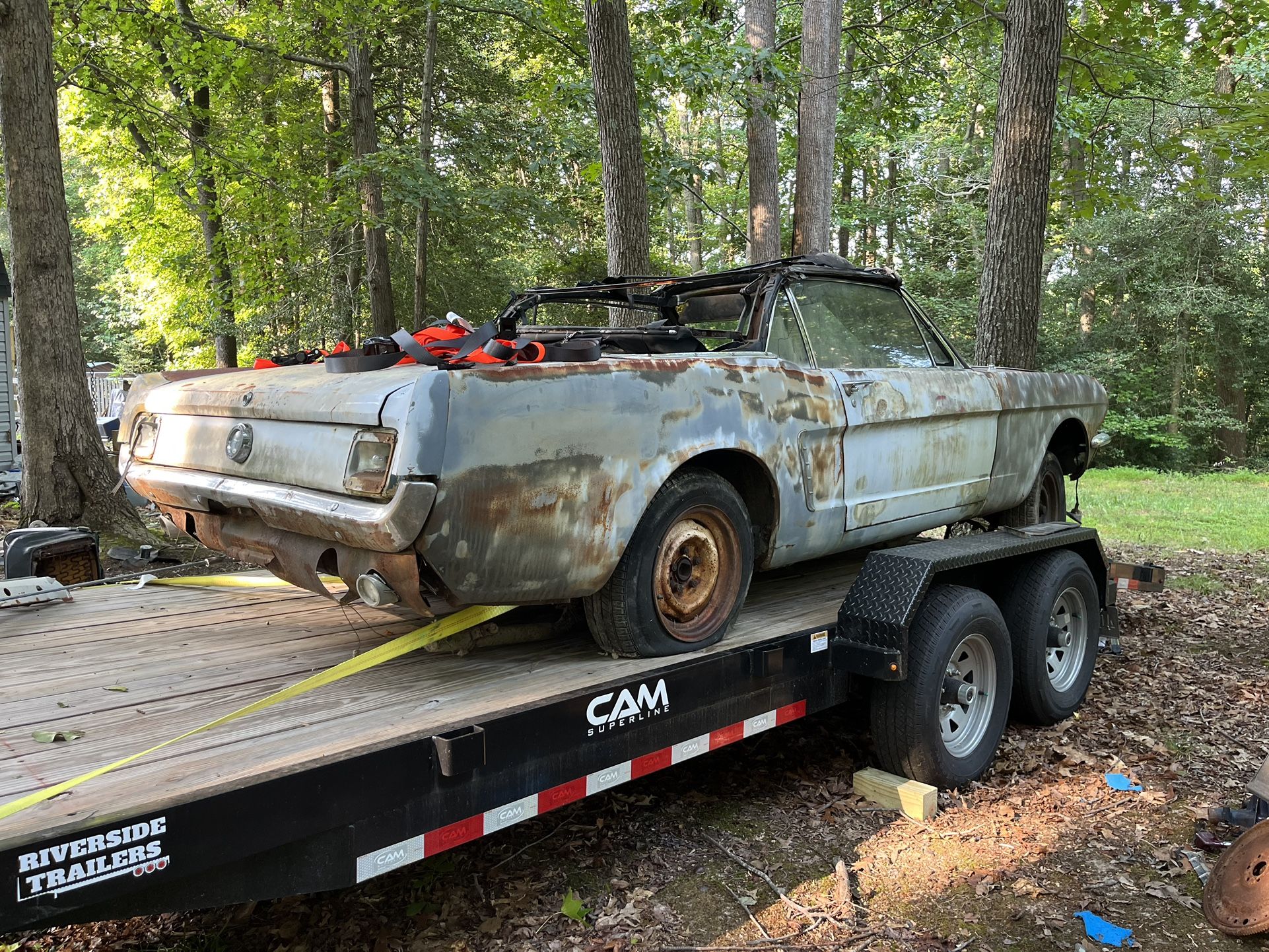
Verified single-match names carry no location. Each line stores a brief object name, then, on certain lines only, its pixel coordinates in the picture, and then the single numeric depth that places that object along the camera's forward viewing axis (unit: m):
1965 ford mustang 2.63
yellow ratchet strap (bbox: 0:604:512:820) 2.48
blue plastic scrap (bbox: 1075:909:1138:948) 2.88
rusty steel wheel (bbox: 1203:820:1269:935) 2.88
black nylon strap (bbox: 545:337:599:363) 2.87
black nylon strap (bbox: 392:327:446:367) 2.77
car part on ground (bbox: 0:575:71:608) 3.68
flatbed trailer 1.93
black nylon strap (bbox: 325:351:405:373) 2.97
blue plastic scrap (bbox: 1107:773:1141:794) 3.96
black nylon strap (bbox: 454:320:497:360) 2.81
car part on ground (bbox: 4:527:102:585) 4.39
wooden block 3.60
